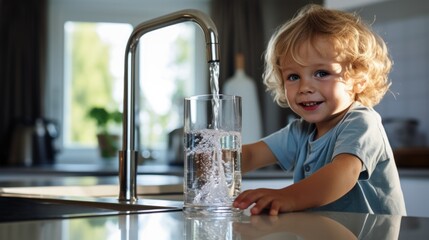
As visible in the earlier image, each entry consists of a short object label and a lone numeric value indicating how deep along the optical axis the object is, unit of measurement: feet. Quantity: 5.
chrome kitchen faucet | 3.89
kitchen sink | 3.02
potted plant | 11.69
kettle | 11.55
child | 3.81
